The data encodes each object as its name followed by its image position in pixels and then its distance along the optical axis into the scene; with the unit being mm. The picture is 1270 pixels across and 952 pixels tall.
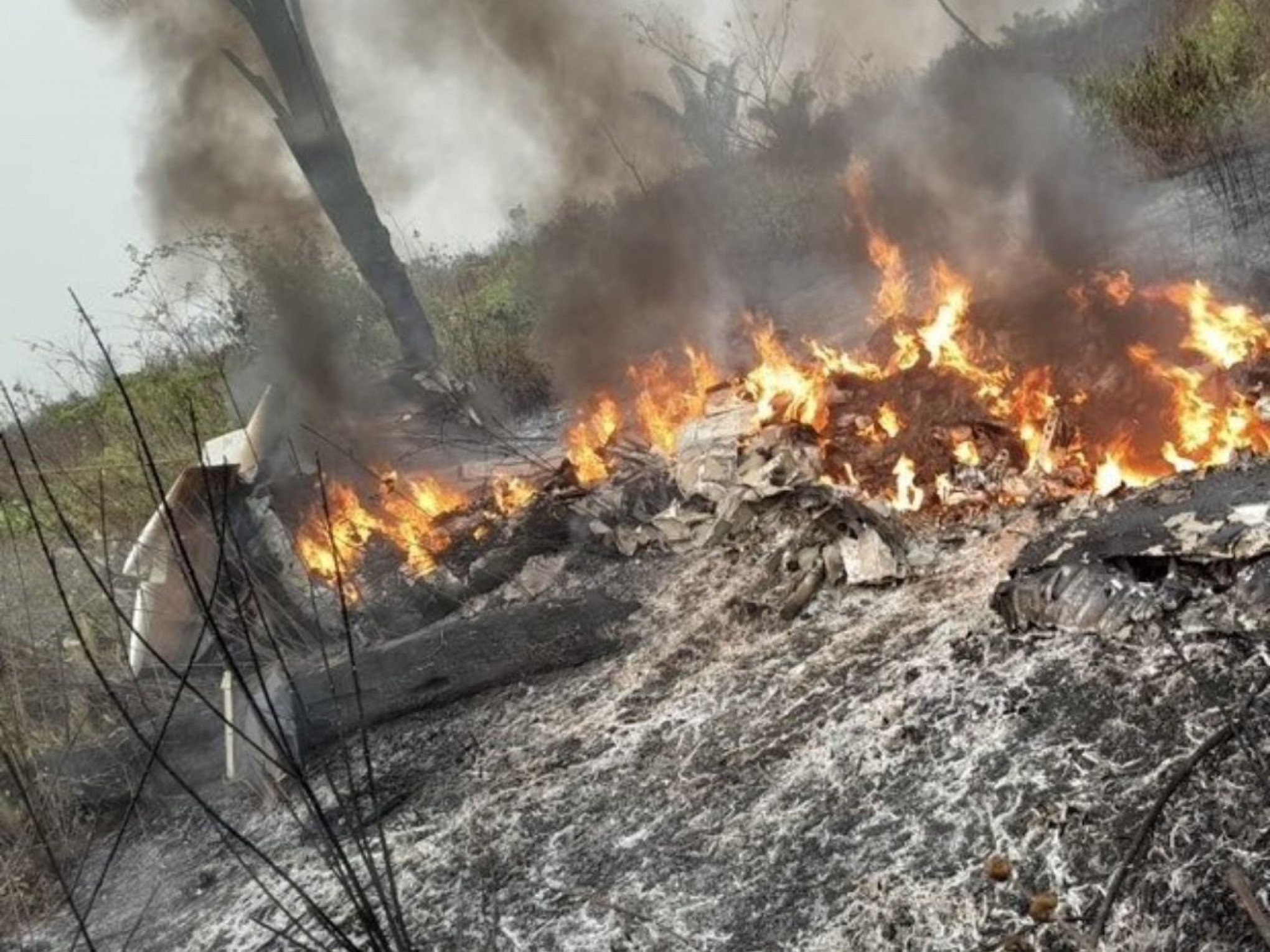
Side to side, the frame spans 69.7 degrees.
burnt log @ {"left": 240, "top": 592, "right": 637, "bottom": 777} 6234
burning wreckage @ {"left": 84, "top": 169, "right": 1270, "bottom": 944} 4910
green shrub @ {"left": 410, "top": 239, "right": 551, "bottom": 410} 13727
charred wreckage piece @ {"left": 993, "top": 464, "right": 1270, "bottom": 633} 4070
